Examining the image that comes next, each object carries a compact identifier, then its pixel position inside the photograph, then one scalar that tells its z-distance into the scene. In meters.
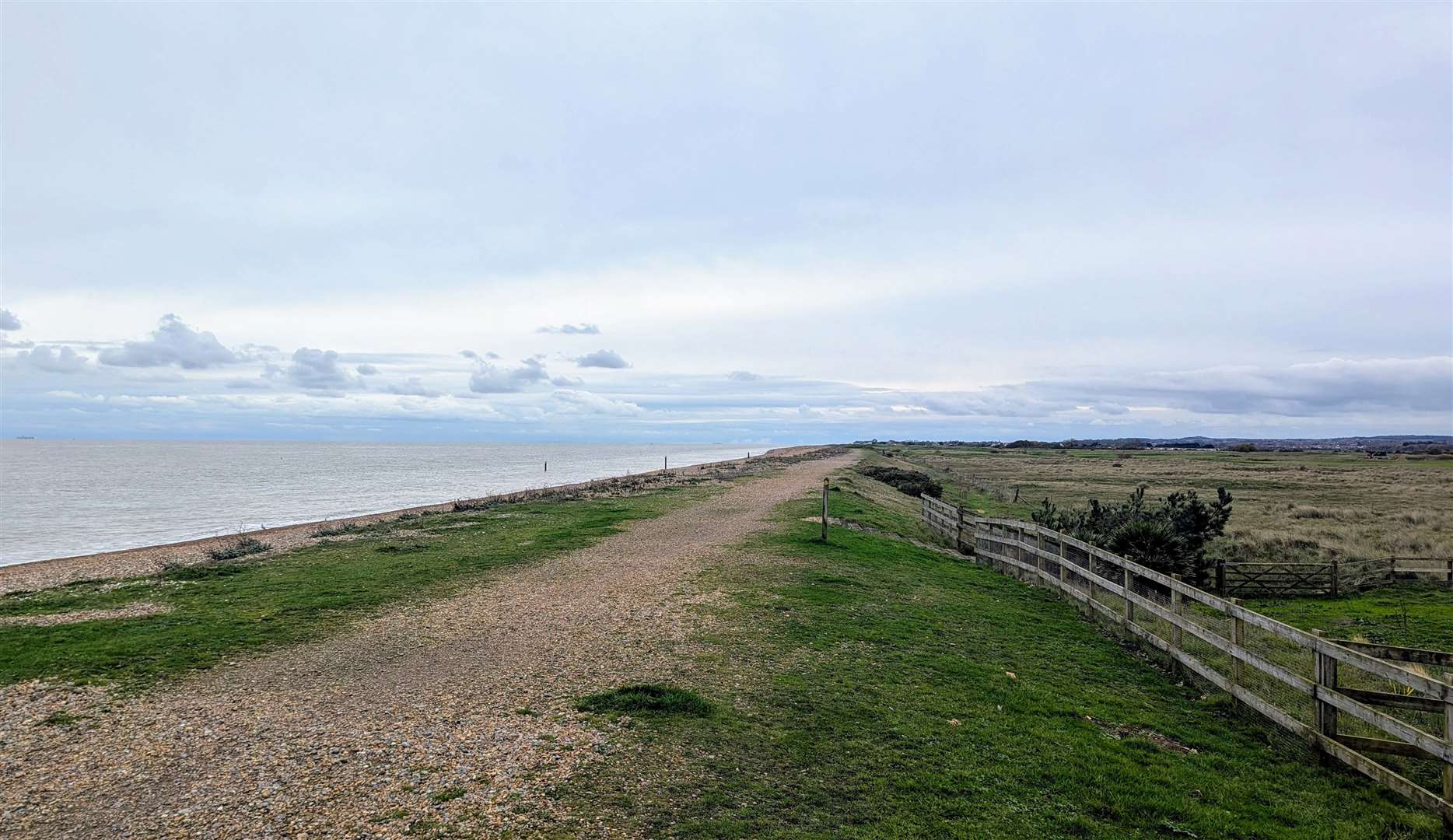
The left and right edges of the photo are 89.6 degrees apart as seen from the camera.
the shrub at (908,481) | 44.44
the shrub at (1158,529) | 17.50
